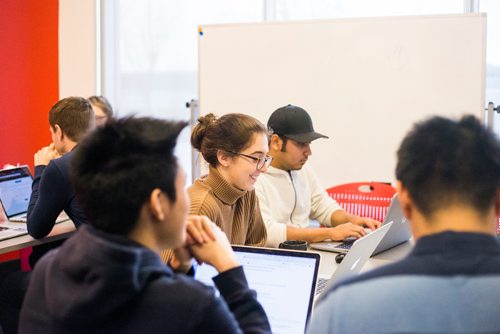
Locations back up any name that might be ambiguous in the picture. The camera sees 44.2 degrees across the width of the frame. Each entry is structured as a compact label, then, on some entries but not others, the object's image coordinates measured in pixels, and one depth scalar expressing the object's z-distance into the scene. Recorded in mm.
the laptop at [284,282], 1525
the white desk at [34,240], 2811
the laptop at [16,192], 3225
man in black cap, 2908
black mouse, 2243
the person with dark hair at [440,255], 860
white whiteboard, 3768
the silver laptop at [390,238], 2328
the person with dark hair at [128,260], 966
